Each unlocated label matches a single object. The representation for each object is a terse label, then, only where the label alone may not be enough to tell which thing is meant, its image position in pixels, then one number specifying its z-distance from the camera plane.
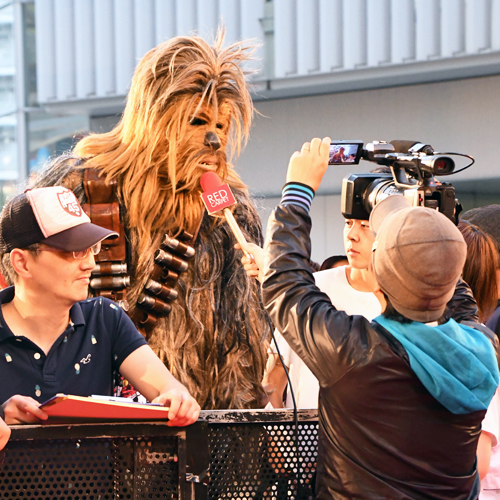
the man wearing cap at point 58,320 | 5.03
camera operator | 4.64
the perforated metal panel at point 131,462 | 4.72
